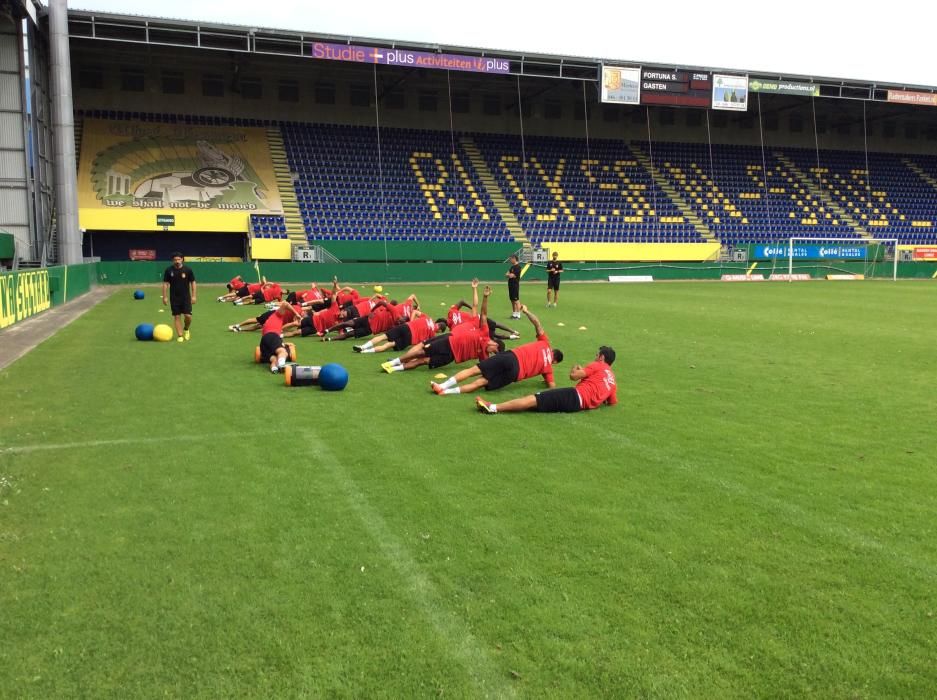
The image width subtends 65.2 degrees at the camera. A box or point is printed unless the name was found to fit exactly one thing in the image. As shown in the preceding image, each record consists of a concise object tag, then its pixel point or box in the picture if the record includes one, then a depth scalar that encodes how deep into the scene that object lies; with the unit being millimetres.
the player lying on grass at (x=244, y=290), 23000
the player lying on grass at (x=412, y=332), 12602
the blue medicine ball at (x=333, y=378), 9633
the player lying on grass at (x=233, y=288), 24375
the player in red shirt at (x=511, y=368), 9219
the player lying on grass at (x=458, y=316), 12352
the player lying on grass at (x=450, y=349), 11070
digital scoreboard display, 38531
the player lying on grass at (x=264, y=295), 22188
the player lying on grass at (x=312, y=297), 16522
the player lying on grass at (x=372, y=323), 14367
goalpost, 45188
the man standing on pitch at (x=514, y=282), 18944
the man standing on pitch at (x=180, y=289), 14383
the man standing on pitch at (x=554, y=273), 23500
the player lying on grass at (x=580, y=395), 8383
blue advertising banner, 44844
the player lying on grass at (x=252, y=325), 15813
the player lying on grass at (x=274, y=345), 11027
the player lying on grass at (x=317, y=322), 15117
